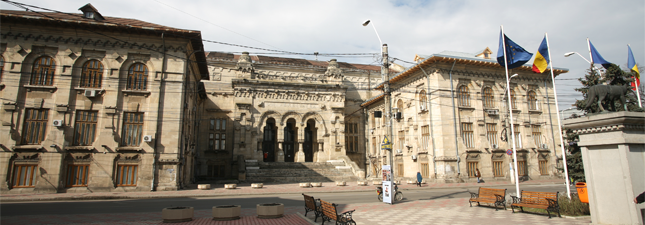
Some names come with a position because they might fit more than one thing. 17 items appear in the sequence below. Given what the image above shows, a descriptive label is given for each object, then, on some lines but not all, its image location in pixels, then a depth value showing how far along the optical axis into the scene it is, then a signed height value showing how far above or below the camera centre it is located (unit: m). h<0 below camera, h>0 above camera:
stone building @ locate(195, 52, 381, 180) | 36.62 +5.47
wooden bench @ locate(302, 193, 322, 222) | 11.05 -1.33
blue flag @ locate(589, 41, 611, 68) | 14.42 +4.60
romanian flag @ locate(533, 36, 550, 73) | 15.75 +4.99
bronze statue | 9.09 +1.90
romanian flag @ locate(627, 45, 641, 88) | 14.89 +4.59
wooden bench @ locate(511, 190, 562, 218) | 11.18 -1.26
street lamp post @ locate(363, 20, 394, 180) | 17.26 +4.06
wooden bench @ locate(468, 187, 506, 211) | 13.08 -1.25
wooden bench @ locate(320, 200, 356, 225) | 9.23 -1.36
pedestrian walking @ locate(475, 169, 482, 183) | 27.12 -0.79
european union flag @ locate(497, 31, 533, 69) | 16.53 +5.41
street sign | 16.81 +1.04
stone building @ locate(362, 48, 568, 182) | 28.50 +4.02
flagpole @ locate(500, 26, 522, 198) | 16.20 +5.71
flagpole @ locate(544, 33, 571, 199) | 12.72 +2.54
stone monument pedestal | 8.20 -0.02
